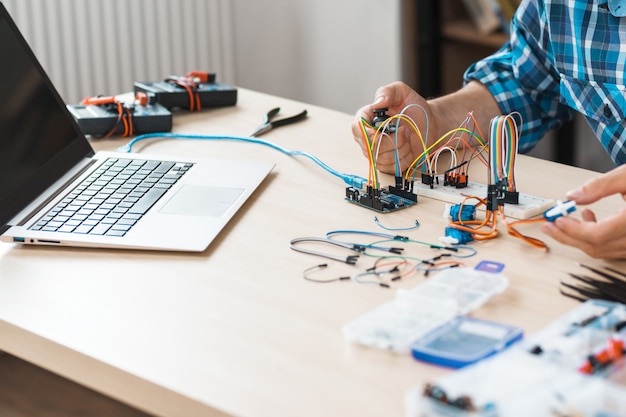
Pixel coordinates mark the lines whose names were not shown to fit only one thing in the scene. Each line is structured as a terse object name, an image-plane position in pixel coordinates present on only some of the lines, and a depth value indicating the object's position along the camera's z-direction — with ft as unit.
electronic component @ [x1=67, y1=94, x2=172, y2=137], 5.69
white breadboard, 4.55
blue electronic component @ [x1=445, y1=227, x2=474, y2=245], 4.36
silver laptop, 4.48
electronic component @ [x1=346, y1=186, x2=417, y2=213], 4.68
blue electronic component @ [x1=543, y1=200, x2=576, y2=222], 4.19
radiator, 9.00
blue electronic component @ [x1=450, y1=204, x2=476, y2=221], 4.54
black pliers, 5.79
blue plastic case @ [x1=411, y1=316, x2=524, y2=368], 3.53
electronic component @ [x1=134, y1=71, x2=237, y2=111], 6.11
